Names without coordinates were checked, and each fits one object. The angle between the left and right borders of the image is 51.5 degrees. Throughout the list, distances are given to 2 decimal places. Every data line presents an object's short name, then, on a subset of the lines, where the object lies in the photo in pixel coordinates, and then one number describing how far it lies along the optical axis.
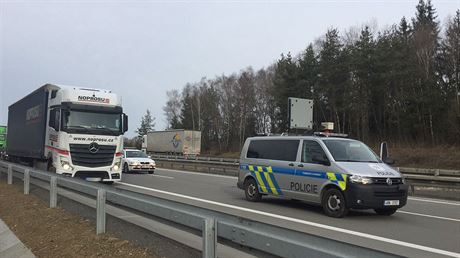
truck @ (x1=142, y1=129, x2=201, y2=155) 56.94
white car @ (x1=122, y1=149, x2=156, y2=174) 27.17
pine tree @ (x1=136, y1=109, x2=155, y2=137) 145.62
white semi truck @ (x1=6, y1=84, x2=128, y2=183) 16.00
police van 10.50
